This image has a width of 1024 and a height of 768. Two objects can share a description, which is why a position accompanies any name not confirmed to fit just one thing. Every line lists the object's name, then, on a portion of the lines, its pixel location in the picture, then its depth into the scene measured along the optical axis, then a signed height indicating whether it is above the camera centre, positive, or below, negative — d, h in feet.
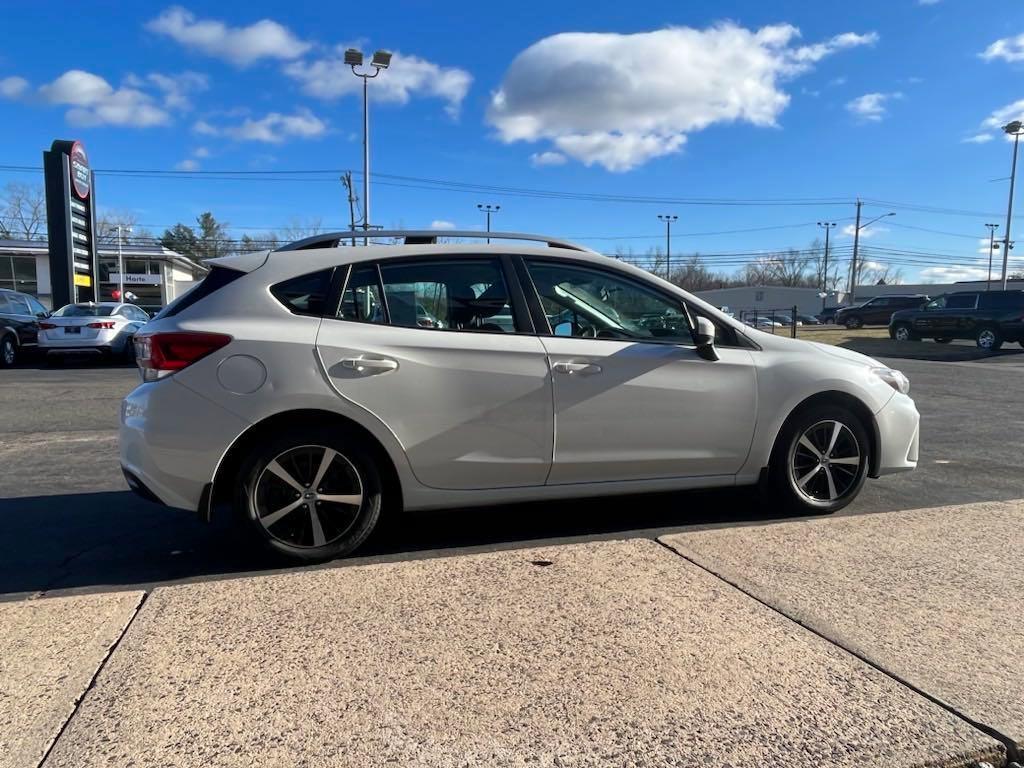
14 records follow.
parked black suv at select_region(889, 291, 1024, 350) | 73.20 +0.10
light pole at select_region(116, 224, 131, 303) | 141.42 +5.62
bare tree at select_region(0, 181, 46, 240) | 236.43 +23.27
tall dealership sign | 65.05 +7.82
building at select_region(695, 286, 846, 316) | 292.61 +7.88
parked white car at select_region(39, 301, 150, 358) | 47.55 -2.22
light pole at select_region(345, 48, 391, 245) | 81.66 +28.64
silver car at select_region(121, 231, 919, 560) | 11.34 -1.46
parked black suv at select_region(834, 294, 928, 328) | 131.23 +1.59
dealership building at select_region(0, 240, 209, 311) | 146.20 +6.80
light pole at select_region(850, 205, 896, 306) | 242.37 +18.34
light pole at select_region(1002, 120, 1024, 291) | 147.44 +32.84
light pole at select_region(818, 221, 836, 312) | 322.67 +19.90
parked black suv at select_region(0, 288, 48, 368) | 47.52 -1.79
